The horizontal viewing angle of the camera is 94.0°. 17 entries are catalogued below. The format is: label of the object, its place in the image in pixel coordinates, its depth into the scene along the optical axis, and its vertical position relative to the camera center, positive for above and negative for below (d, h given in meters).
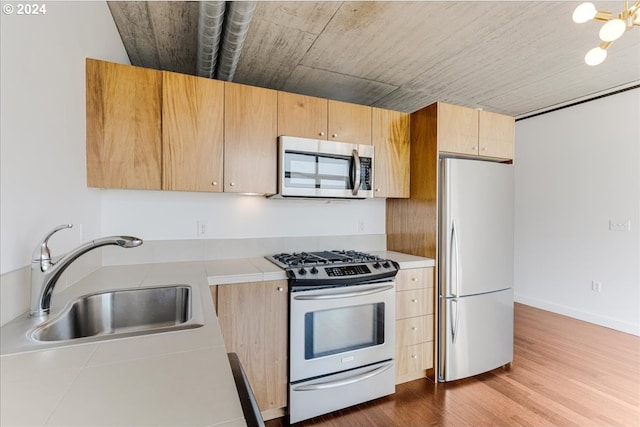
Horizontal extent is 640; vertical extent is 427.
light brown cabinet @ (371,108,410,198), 2.57 +0.51
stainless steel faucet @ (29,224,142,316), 1.04 -0.23
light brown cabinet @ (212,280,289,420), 1.82 -0.77
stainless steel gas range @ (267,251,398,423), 1.92 -0.84
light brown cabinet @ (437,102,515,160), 2.44 +0.67
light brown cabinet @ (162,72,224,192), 1.92 +0.50
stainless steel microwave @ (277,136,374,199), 2.20 +0.32
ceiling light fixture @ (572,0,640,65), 1.40 +0.93
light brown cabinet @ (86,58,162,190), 1.76 +0.51
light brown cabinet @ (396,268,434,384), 2.30 -0.89
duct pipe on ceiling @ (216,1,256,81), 1.63 +1.09
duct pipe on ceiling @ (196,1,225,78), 1.60 +1.08
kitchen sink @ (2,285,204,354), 0.96 -0.45
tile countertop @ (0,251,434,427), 0.55 -0.38
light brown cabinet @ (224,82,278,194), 2.08 +0.50
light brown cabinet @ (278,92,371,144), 2.25 +0.72
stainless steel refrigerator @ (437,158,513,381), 2.36 -0.49
